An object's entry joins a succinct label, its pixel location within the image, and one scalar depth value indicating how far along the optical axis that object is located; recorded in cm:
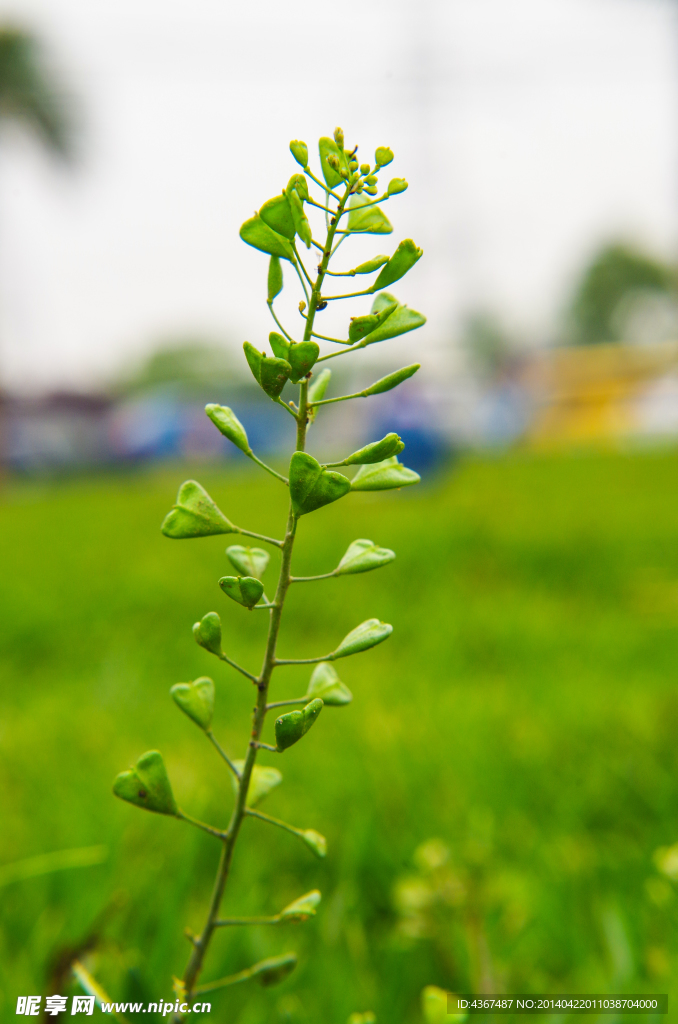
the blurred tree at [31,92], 1109
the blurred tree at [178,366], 4266
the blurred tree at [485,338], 3797
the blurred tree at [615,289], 3975
